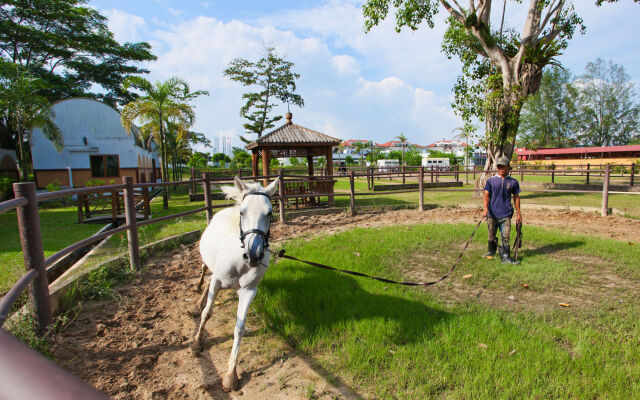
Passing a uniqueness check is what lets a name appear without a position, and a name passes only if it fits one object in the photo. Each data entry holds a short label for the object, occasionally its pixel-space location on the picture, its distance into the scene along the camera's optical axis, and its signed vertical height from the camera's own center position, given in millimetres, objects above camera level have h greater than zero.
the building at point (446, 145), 135075 +9008
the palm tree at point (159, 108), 15289 +3213
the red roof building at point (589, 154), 39875 +1039
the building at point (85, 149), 18297 +1559
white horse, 2693 -750
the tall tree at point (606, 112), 51562 +7947
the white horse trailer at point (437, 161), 64738 +972
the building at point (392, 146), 129625 +8740
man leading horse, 5418 -725
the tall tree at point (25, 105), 15539 +3588
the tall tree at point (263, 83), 32594 +8872
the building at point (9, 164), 20516 +896
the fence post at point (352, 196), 10038 -867
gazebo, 11822 +894
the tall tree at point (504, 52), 13172 +4575
